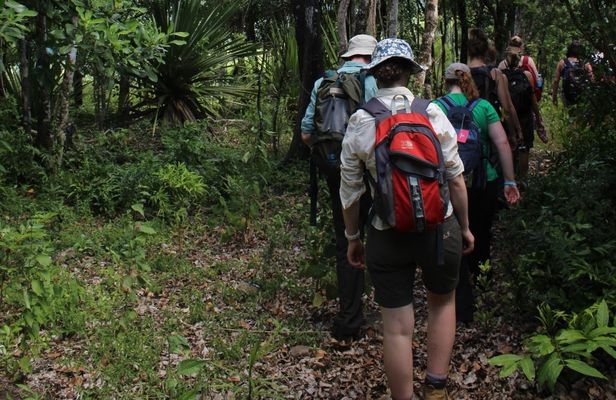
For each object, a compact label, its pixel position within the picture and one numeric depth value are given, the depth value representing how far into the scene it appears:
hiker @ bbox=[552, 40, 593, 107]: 6.07
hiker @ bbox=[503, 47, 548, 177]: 6.00
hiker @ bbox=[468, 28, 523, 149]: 4.72
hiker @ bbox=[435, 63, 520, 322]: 3.94
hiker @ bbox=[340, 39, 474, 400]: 2.84
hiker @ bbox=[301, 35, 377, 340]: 3.83
